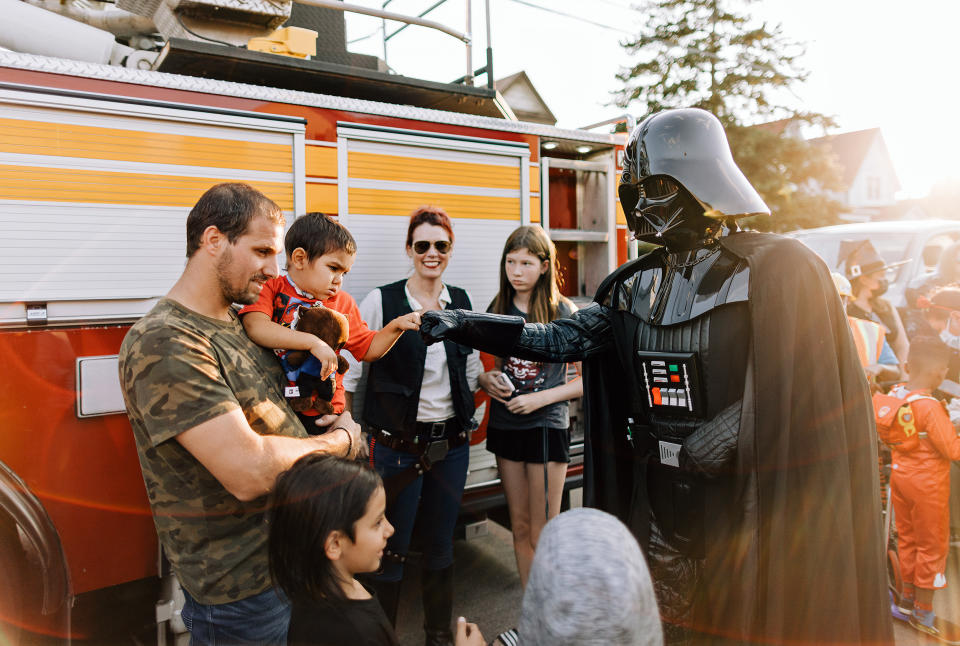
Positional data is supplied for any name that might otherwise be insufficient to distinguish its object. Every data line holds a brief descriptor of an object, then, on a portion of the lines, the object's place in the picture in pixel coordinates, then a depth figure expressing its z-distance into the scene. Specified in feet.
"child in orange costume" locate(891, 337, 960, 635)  11.14
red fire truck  8.05
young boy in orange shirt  7.74
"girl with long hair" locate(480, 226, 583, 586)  10.29
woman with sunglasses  9.50
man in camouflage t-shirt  5.00
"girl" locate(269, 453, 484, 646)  4.98
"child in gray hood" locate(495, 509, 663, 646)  3.37
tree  60.75
